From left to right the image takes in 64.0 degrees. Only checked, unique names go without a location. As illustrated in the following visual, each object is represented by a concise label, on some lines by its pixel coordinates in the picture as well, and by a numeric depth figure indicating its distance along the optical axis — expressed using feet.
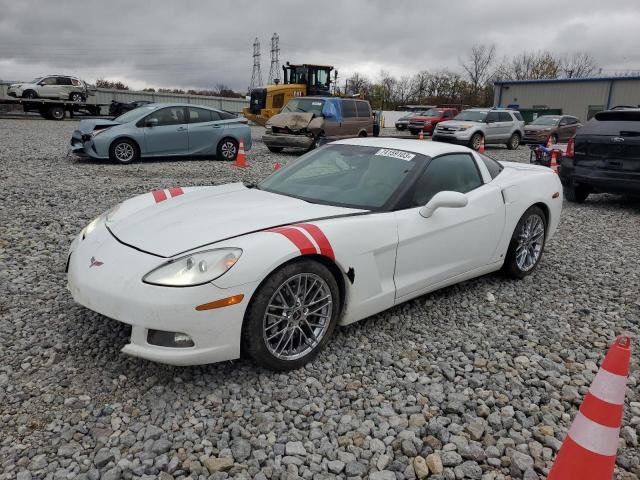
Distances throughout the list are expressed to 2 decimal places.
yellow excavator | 64.75
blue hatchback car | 35.81
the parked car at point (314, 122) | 46.42
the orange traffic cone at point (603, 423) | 6.46
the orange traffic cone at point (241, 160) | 38.09
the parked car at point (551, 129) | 72.23
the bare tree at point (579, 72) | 220.47
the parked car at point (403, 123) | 83.36
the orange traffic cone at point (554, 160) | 32.13
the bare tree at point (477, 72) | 210.38
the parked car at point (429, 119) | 77.66
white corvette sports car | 8.77
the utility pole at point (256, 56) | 244.83
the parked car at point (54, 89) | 83.15
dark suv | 24.43
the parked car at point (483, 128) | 61.01
